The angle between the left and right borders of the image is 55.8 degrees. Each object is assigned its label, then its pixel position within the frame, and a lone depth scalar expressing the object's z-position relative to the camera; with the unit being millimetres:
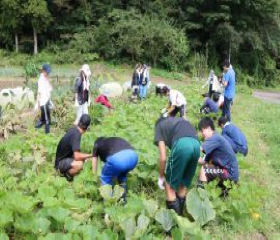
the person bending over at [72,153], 3449
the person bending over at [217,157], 3341
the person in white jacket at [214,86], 7977
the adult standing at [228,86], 6094
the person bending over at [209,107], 6640
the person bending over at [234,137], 4215
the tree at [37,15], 16758
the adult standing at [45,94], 5296
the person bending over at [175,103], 4770
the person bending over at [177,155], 2804
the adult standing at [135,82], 8462
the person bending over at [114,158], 2967
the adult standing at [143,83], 8493
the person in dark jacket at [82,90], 5609
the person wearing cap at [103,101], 6666
